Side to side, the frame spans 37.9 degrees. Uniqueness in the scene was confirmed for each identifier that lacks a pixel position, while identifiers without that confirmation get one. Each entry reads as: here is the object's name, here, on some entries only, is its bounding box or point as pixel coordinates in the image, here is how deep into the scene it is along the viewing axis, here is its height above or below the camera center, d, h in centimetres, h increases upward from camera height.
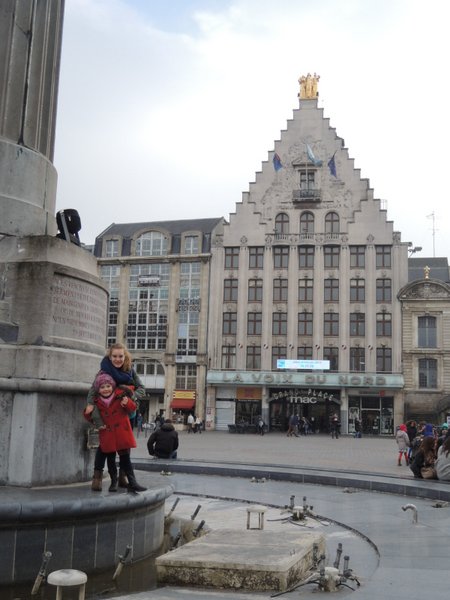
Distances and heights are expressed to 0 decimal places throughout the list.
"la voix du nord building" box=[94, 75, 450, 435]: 5309 +887
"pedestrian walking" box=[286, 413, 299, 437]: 4700 -87
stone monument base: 584 -117
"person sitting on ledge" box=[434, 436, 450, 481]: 1345 -90
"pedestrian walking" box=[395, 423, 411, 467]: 2109 -85
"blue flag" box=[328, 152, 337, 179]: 5631 +2119
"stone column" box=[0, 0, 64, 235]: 848 +378
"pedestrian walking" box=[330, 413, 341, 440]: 4647 -85
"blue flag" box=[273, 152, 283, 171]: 5744 +2165
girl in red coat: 695 -12
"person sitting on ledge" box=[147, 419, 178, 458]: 1734 -86
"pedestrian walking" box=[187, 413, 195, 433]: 5003 -95
